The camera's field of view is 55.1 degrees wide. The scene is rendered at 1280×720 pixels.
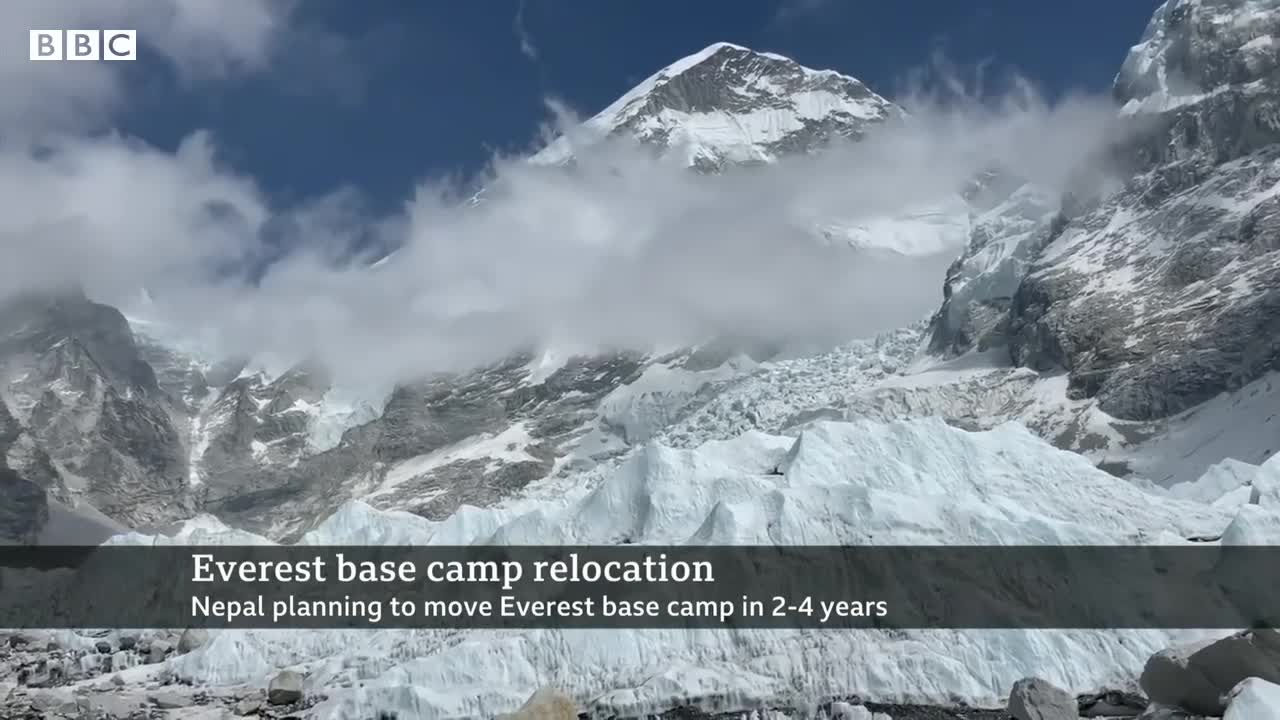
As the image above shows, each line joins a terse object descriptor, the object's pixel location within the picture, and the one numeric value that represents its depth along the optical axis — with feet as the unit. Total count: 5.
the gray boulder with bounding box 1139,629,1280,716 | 167.02
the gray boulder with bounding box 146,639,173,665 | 372.58
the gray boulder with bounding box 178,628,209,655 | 364.99
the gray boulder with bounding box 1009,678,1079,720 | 184.75
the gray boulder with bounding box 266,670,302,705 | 270.26
